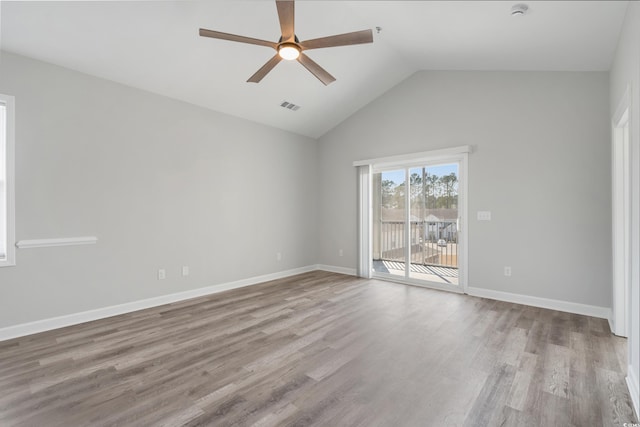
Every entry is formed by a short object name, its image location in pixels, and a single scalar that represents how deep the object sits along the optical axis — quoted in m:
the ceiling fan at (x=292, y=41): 2.39
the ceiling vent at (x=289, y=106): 4.93
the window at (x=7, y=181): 2.97
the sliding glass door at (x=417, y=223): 4.80
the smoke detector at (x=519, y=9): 2.55
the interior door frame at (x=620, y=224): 3.00
